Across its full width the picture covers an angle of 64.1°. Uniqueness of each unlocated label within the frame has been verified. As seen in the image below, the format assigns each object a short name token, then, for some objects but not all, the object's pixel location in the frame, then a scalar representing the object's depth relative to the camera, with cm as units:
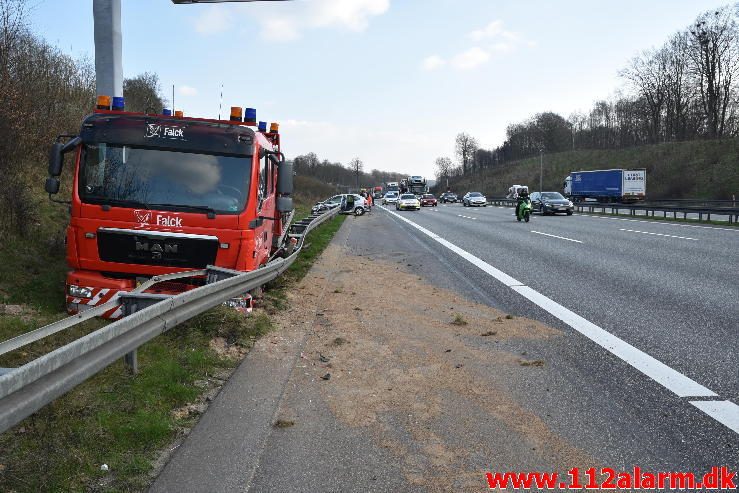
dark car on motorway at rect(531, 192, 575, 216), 3766
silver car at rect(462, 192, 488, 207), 6113
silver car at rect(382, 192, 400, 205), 7275
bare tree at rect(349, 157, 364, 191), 16375
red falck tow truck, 712
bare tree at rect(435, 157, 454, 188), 16888
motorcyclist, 3019
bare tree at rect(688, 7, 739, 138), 6612
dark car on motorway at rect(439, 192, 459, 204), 8288
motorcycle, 2956
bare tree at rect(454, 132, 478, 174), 15725
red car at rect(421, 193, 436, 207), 6556
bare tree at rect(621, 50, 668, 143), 7814
